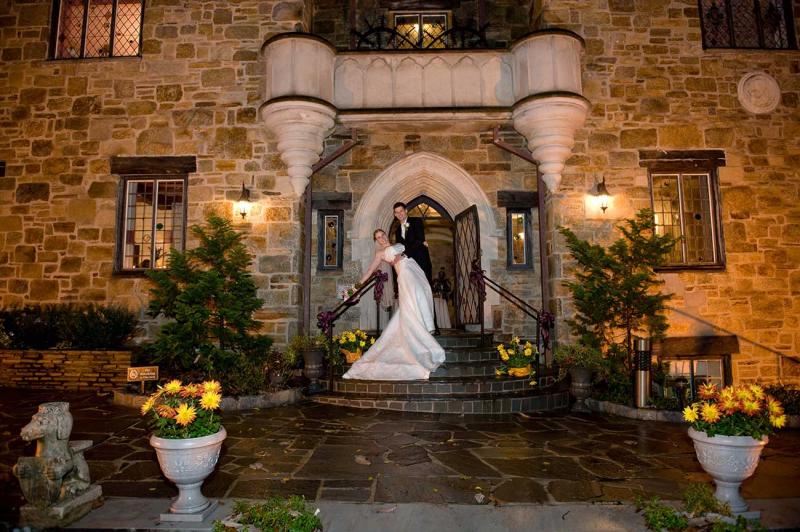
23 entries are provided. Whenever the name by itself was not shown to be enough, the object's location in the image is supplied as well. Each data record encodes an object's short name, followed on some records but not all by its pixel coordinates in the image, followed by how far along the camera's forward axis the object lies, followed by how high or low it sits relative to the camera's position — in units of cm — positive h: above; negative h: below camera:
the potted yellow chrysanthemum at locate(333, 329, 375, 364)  760 -43
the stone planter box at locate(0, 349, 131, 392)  770 -81
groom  807 +135
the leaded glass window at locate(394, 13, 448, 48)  1005 +621
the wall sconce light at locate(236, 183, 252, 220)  843 +206
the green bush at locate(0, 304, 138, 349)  782 -13
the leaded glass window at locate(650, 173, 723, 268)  862 +189
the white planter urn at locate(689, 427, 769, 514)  314 -97
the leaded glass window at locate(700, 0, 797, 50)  911 +568
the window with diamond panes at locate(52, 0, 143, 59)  931 +578
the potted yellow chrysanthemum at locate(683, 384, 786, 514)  315 -80
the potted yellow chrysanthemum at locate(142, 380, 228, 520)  305 -78
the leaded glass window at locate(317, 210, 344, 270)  905 +155
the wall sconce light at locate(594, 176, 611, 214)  835 +218
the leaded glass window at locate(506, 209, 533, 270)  900 +151
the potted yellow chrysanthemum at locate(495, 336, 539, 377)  702 -62
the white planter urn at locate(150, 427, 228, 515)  305 -95
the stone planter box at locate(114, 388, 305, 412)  650 -115
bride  688 -31
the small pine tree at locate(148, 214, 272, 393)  668 +10
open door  865 +110
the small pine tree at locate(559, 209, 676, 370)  709 +46
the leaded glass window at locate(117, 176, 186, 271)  887 +181
